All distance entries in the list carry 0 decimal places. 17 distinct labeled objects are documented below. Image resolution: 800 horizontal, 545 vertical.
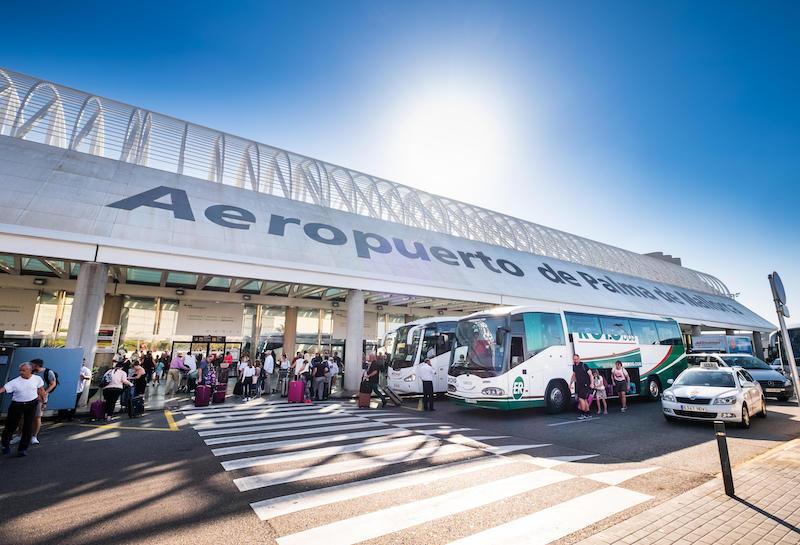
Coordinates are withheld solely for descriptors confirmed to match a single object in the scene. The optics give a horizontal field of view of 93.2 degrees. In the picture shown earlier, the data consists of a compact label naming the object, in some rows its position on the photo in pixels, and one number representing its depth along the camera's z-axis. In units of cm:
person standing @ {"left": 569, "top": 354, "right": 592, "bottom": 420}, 1154
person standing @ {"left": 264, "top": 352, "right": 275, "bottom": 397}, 1759
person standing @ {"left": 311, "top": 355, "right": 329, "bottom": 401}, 1562
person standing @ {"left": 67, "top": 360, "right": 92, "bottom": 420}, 1119
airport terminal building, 1309
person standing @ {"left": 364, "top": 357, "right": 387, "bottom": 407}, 1398
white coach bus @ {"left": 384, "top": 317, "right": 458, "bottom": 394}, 1612
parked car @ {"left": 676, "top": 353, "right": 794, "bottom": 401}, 1498
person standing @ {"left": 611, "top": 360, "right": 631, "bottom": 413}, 1312
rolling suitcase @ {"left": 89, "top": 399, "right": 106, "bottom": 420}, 1091
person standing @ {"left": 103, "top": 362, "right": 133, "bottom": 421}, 1119
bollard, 491
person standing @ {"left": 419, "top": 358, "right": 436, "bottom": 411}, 1342
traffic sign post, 692
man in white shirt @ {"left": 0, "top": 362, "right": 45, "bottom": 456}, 711
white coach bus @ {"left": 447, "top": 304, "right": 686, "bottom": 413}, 1150
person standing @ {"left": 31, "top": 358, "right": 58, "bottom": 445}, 760
